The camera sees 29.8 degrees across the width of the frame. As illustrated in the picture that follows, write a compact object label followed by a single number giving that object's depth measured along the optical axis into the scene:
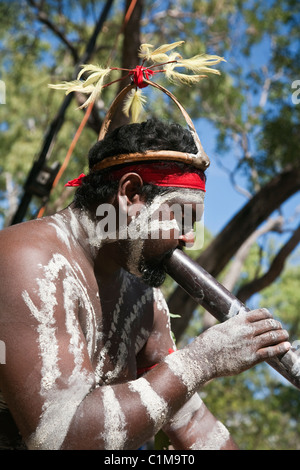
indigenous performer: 1.88
